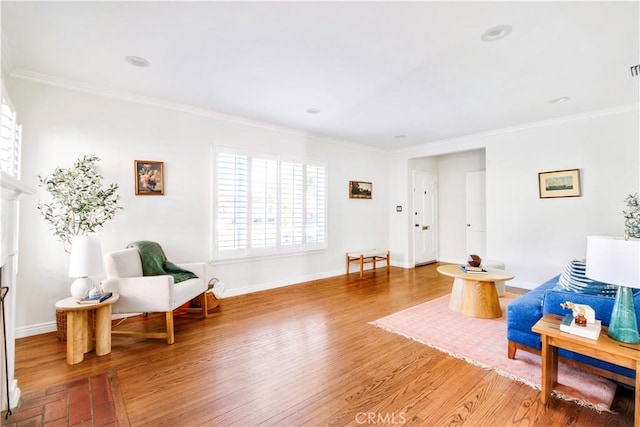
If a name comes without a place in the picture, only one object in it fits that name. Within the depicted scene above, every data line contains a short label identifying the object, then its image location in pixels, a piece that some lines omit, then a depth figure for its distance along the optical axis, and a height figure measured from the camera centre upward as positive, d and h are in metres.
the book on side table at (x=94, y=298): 2.46 -0.70
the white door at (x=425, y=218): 6.49 -0.03
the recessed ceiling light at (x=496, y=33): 2.17 +1.41
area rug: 1.96 -1.17
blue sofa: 1.88 -0.81
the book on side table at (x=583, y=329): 1.69 -0.68
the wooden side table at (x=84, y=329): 2.36 -0.94
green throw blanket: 3.11 -0.50
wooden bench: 5.48 -0.78
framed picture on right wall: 4.13 +0.48
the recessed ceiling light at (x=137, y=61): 2.62 +1.45
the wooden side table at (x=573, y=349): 1.54 -0.76
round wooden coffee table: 3.28 -0.90
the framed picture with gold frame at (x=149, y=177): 3.46 +0.50
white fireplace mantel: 1.66 -0.29
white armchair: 2.72 -0.71
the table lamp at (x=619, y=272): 1.49 -0.30
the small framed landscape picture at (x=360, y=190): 5.81 +0.57
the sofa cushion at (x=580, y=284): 2.07 -0.51
